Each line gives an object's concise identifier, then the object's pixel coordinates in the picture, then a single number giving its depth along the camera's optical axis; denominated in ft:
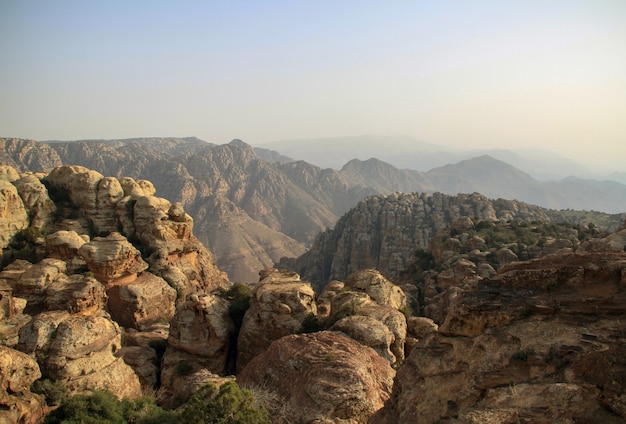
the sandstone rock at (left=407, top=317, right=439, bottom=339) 78.84
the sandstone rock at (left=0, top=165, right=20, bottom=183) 125.39
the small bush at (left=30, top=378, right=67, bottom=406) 50.57
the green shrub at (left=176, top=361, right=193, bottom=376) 72.28
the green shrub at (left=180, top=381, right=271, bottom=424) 42.93
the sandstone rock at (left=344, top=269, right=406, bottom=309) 88.28
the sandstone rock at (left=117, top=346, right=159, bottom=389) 72.79
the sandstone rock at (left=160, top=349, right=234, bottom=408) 57.57
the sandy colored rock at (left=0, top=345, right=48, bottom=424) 42.83
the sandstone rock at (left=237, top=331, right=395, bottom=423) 47.91
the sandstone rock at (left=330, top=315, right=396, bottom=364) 63.72
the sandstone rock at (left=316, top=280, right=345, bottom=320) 82.47
